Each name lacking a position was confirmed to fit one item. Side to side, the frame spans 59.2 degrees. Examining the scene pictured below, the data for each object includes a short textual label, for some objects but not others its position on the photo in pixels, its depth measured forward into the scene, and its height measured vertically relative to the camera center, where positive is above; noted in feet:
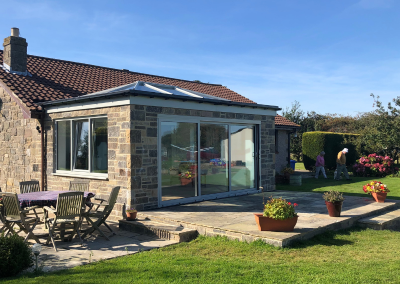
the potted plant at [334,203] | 24.90 -3.45
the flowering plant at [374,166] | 60.34 -2.13
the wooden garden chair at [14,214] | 20.97 -3.46
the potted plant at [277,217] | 20.72 -3.71
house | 27.58 +1.64
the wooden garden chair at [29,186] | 28.76 -2.38
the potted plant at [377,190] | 31.59 -3.29
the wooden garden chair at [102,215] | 22.59 -3.79
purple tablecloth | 22.34 -2.67
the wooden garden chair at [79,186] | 28.40 -2.34
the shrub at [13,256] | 15.89 -4.54
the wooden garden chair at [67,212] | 20.97 -3.32
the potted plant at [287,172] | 50.64 -2.49
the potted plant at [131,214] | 25.38 -4.16
